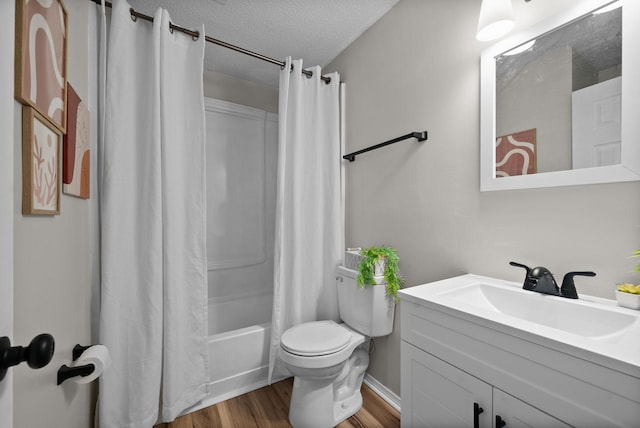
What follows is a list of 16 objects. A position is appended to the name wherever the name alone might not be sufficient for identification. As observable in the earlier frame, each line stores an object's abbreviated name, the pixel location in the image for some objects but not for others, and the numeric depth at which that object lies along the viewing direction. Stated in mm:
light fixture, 1023
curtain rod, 1425
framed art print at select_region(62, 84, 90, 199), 981
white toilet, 1422
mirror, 848
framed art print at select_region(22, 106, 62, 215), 644
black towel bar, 1492
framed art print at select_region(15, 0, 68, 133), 605
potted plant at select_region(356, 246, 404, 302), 1555
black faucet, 916
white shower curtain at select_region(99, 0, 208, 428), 1367
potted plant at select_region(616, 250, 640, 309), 790
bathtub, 1697
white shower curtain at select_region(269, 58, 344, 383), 1873
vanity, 596
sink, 628
